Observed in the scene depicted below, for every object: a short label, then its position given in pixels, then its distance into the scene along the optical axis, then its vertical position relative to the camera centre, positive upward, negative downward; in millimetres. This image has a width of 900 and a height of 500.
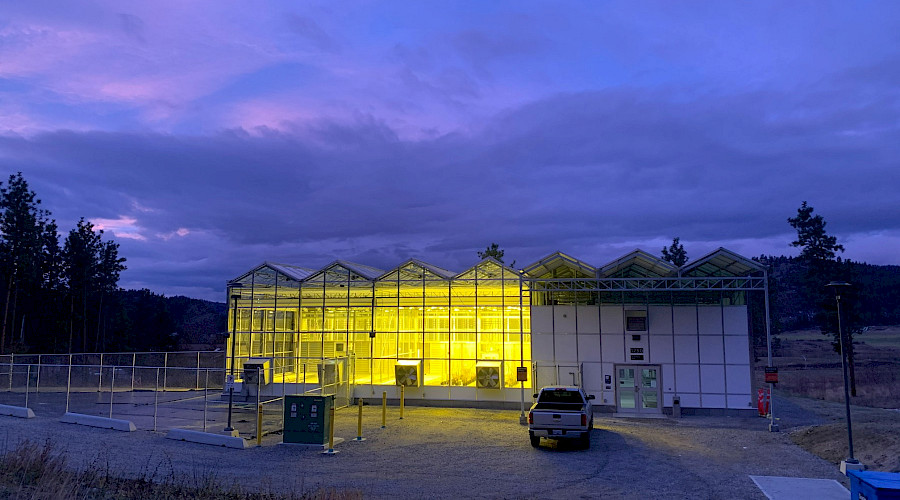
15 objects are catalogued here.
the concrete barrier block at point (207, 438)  18842 -3898
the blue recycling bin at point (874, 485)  8906 -2573
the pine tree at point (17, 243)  47438 +5999
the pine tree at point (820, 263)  40219 +3970
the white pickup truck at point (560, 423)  18359 -3231
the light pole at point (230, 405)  20386 -3352
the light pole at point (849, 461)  14789 -3558
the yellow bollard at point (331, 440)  18141 -3774
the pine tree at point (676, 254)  58031 +6420
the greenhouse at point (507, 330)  27625 -576
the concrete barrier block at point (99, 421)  21344 -3824
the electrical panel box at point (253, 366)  30647 -2543
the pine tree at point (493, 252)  56938 +6446
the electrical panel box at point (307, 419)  19016 -3246
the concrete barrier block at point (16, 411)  23969 -3809
